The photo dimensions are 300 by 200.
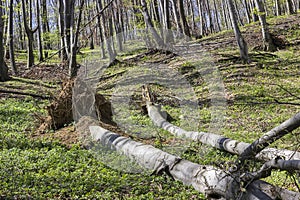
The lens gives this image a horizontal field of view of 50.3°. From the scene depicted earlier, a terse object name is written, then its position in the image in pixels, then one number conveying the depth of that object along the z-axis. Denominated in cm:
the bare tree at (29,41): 2044
